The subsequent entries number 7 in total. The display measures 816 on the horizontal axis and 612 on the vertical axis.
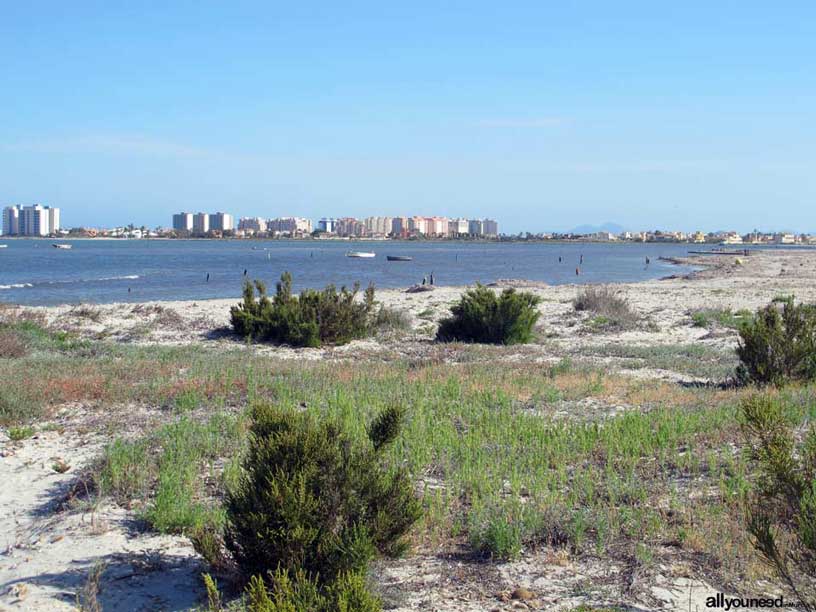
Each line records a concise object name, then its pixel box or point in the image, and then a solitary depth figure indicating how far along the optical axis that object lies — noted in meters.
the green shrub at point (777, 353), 12.21
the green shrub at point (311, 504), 4.71
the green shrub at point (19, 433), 8.72
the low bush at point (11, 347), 15.02
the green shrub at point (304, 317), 19.00
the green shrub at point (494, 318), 19.56
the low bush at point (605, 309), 22.27
